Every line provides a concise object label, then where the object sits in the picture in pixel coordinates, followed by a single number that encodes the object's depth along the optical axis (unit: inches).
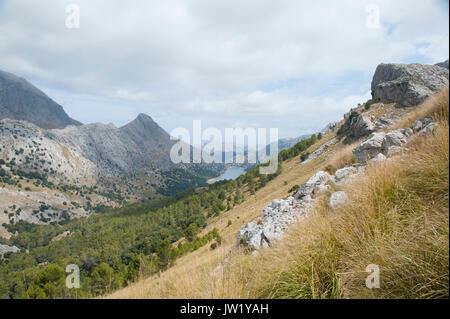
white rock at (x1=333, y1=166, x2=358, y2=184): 346.3
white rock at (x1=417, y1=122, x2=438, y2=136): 181.7
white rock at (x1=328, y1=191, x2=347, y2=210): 170.2
